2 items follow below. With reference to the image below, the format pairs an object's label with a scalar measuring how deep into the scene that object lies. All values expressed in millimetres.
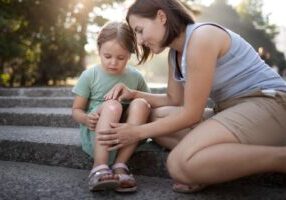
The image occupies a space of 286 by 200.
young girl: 2322
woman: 2082
